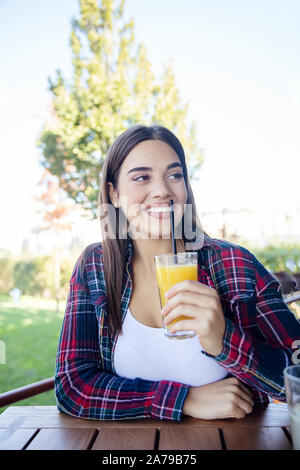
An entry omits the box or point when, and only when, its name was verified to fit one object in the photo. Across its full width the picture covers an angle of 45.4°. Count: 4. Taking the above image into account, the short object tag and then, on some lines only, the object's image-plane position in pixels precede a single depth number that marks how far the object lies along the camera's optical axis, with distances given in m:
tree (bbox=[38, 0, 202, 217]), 7.20
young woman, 1.03
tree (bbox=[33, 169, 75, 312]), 9.65
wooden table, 0.85
